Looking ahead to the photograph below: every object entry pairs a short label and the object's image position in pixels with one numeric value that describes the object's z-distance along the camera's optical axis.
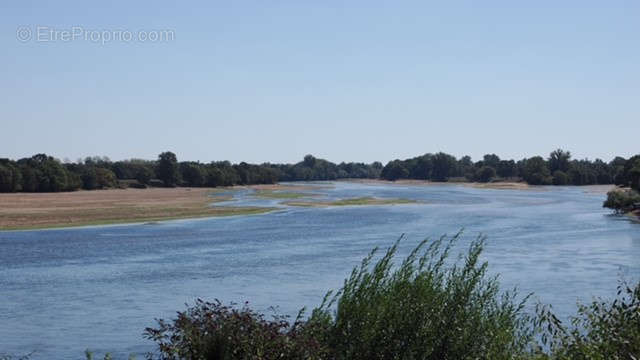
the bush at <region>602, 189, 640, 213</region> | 100.44
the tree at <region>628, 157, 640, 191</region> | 112.19
